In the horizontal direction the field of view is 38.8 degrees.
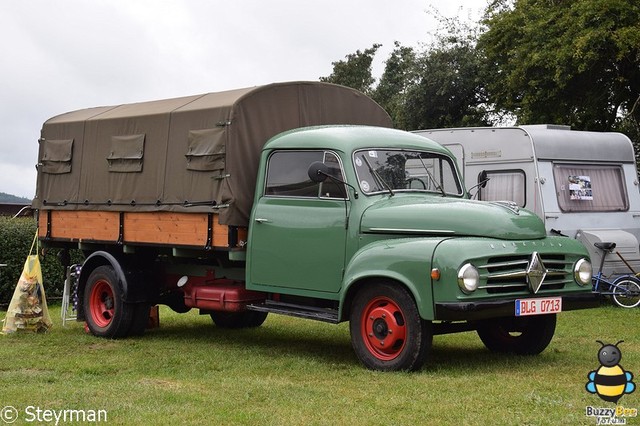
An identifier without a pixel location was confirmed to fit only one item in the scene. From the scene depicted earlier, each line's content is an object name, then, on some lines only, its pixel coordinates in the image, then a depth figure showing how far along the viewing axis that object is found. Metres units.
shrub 15.70
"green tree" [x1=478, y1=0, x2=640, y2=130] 20.97
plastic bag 11.48
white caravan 13.84
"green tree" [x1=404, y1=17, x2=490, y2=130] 28.20
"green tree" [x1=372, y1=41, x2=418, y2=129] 35.42
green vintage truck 8.07
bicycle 13.91
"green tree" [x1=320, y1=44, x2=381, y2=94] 44.50
